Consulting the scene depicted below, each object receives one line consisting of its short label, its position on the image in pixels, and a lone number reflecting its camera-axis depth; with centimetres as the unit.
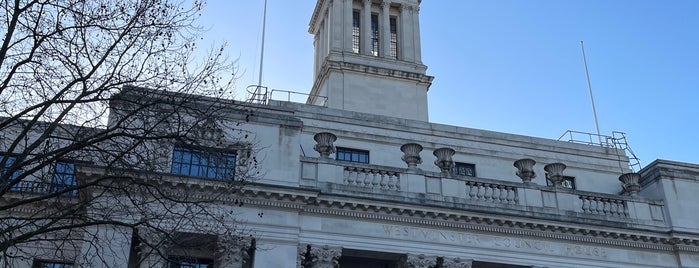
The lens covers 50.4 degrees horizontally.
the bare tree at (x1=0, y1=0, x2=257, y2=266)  1727
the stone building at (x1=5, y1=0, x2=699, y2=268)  2664
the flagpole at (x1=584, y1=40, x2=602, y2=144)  3913
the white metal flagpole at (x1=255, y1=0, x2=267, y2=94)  3506
